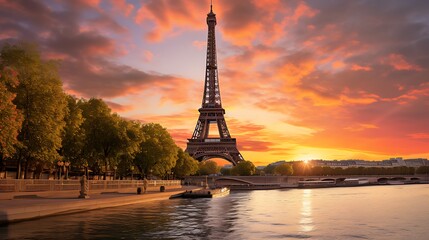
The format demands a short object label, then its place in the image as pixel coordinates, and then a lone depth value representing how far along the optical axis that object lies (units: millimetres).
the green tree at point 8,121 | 35562
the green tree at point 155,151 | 88625
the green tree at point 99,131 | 65188
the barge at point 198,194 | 76919
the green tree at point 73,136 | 54312
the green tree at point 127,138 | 66688
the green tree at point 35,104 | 45219
